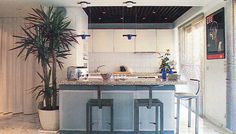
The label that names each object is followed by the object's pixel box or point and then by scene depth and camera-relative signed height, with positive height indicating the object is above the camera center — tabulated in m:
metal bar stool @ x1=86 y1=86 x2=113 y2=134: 2.87 -0.63
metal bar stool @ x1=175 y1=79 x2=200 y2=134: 3.27 -0.64
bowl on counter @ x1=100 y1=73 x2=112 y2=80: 3.23 -0.16
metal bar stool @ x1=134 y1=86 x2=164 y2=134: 2.82 -0.65
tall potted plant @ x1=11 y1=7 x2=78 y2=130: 3.36 +0.41
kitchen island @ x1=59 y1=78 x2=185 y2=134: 3.18 -0.72
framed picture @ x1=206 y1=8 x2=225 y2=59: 3.47 +0.69
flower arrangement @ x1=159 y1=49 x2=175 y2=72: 3.33 +0.04
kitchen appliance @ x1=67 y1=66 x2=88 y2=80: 3.40 -0.11
